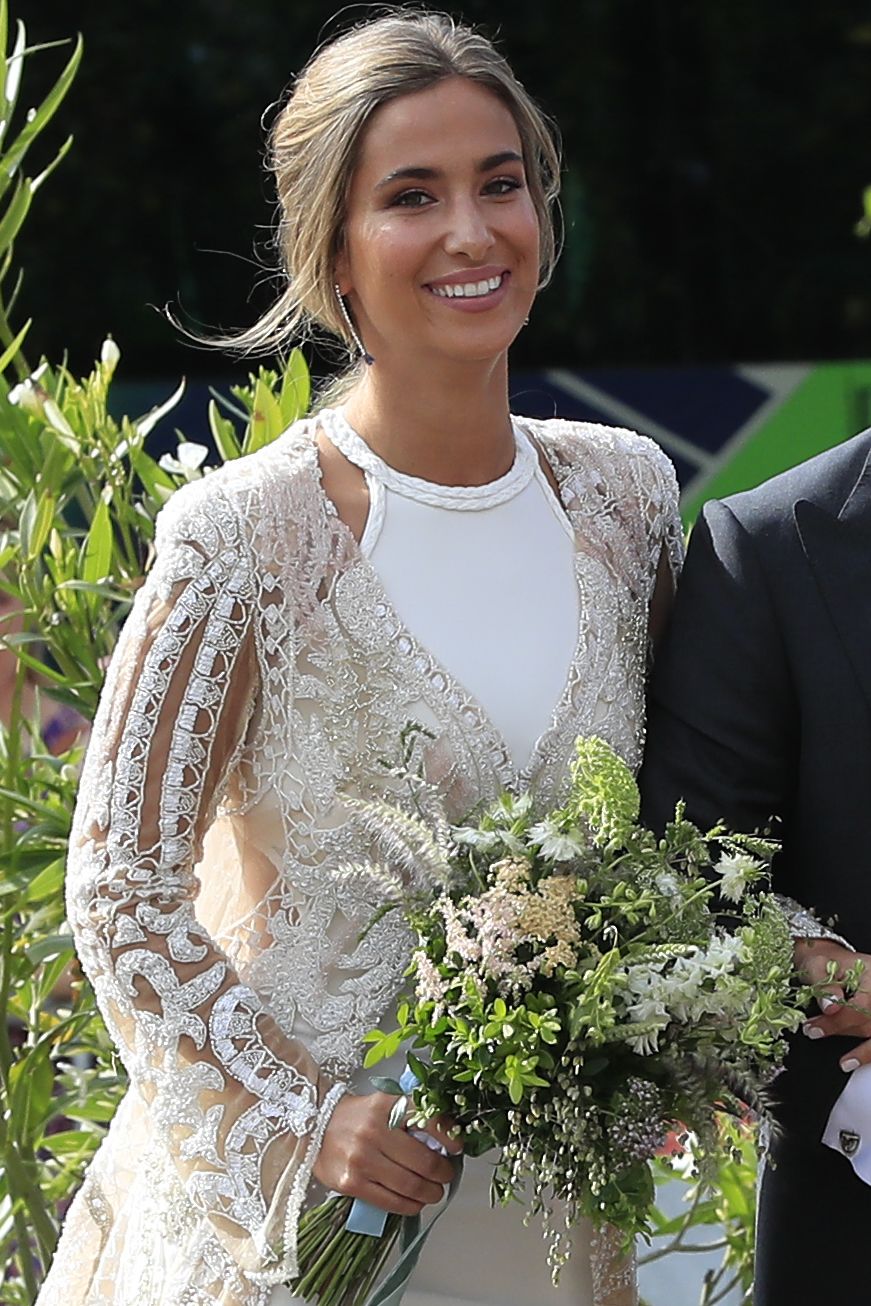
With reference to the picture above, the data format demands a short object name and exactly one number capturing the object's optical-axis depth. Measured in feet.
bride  14.32
